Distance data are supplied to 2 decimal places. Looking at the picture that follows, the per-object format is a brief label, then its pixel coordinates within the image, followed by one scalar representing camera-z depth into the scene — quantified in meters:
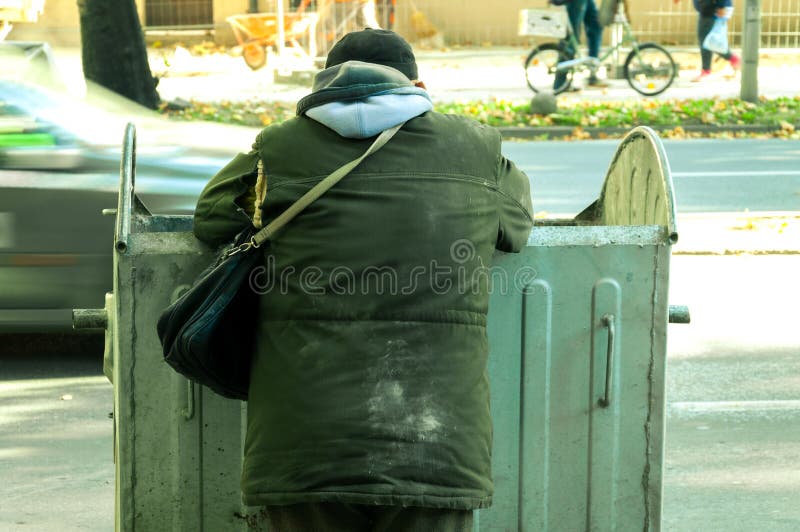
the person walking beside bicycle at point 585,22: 17.11
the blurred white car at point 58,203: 6.18
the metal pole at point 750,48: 15.62
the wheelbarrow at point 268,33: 20.94
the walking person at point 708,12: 17.77
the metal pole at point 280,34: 19.52
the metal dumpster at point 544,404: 3.26
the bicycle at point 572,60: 17.02
